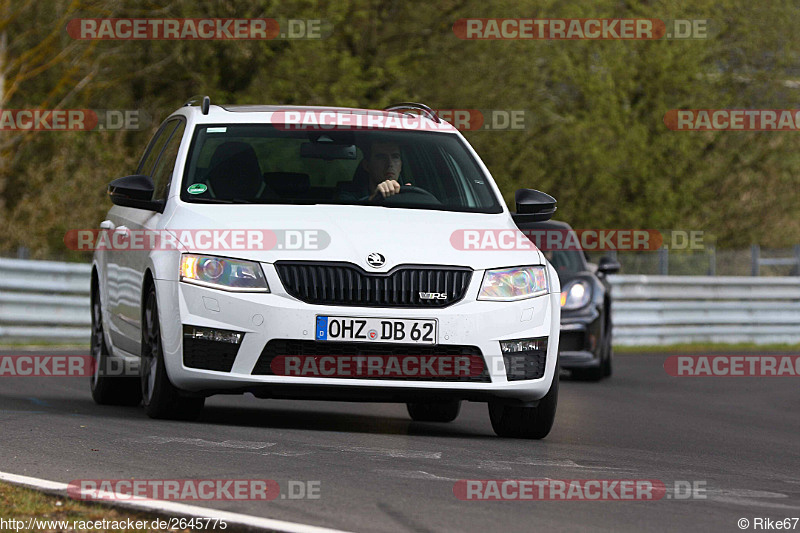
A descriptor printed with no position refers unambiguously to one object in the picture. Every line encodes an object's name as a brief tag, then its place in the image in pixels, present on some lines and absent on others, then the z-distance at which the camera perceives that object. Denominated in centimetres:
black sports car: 3391
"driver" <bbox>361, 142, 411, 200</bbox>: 1942
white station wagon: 1728
